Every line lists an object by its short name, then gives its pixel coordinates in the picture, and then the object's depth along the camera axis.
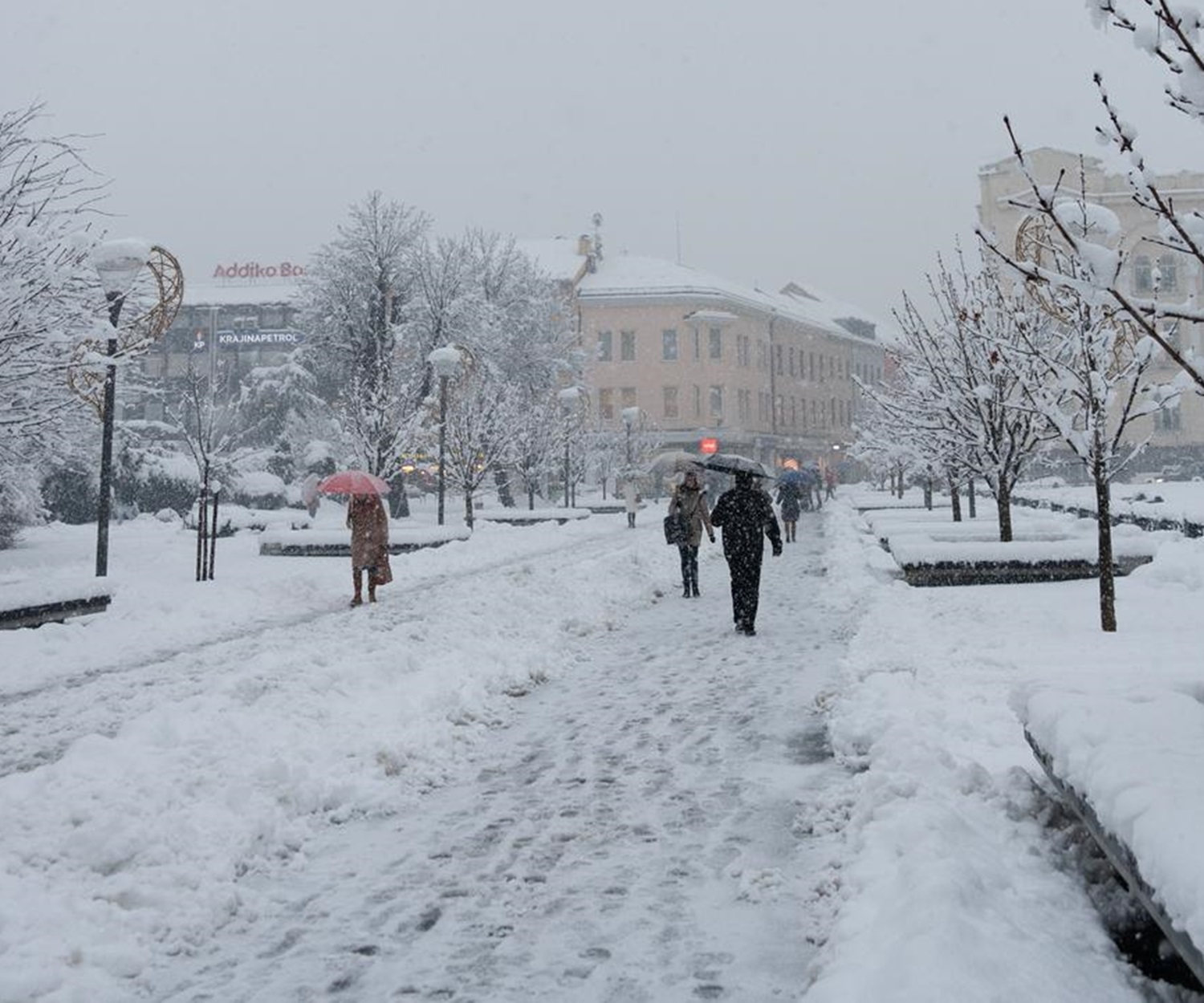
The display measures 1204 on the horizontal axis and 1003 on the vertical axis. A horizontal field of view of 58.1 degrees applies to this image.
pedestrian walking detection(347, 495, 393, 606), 14.08
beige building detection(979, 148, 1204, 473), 61.84
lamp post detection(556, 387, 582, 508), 34.38
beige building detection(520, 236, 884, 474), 68.31
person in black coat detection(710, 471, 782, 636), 11.20
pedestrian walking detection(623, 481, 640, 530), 31.75
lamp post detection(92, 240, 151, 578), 14.31
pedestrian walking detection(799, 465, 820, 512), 40.03
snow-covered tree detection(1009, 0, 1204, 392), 3.17
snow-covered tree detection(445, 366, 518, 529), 30.64
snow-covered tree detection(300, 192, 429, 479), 37.81
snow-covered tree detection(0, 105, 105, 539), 12.27
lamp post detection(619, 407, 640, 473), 43.50
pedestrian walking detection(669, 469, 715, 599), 14.77
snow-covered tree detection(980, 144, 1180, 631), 8.51
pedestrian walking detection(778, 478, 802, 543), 25.20
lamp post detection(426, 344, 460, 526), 24.44
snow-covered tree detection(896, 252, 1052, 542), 14.55
